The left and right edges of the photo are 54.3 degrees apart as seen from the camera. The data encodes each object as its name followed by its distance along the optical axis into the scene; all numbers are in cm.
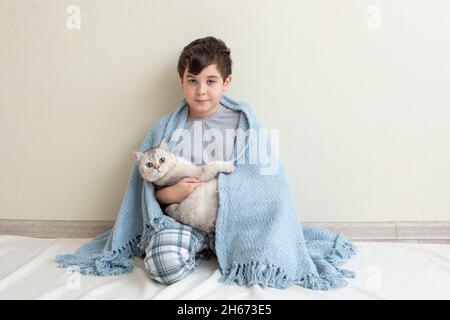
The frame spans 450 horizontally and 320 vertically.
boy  123
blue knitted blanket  123
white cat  130
